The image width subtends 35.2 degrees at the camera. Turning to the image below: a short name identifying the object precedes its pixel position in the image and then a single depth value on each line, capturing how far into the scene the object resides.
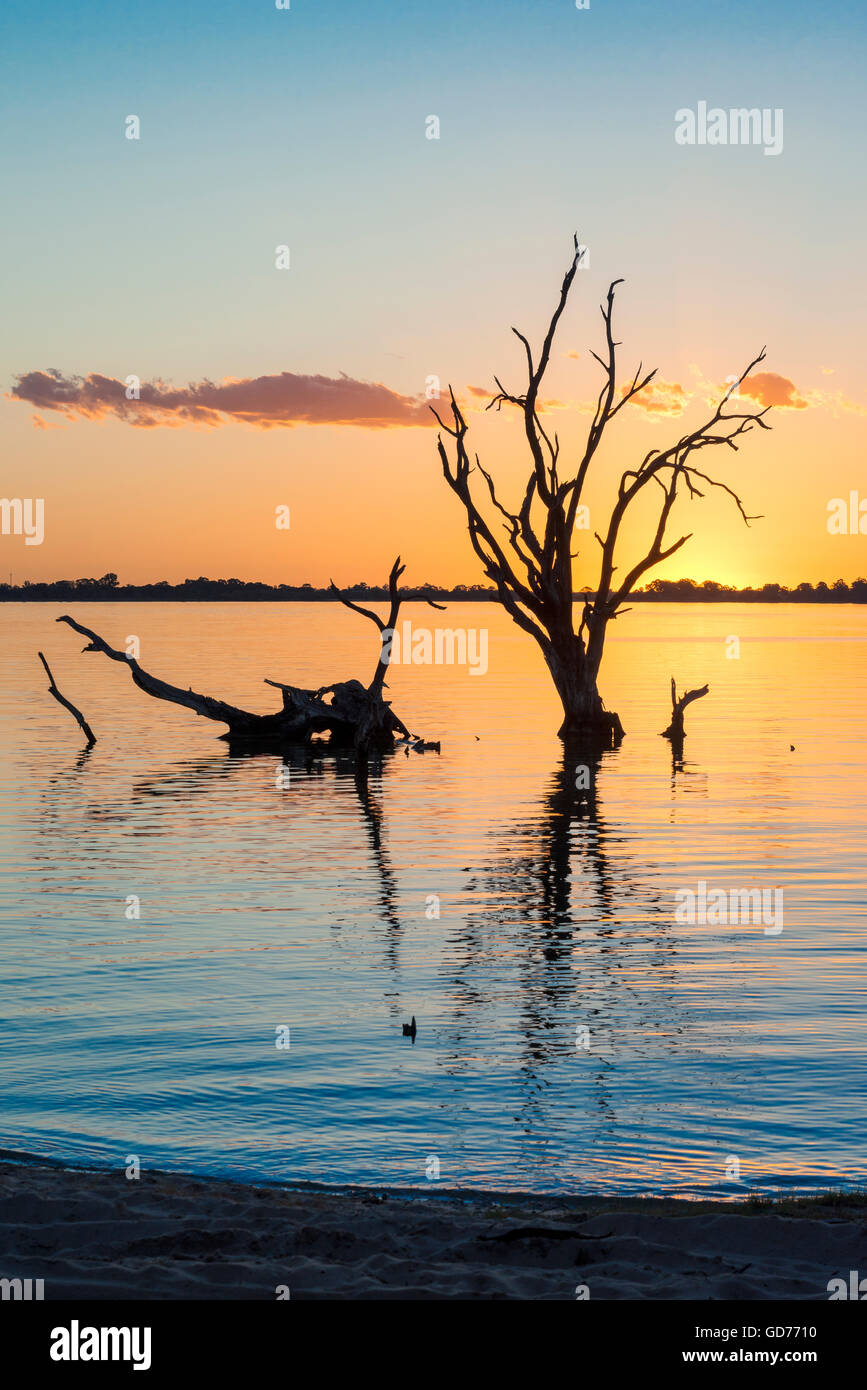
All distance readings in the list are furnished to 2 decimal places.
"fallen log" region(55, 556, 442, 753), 39.28
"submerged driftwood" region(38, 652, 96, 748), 39.49
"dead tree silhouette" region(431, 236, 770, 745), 37.72
